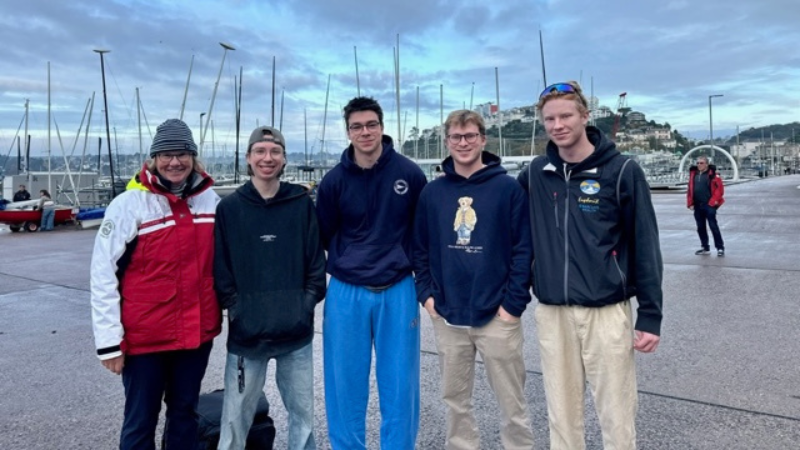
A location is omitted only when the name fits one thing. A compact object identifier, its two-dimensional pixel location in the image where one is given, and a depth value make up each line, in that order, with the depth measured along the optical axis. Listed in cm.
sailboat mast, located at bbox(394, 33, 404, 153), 3492
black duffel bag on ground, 315
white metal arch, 5948
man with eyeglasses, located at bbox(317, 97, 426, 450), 303
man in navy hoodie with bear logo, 285
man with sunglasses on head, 254
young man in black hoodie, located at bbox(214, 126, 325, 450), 287
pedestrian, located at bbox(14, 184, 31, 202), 2362
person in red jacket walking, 1074
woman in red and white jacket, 262
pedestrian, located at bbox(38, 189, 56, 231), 2034
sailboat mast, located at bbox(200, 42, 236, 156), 3036
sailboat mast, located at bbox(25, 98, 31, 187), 3915
